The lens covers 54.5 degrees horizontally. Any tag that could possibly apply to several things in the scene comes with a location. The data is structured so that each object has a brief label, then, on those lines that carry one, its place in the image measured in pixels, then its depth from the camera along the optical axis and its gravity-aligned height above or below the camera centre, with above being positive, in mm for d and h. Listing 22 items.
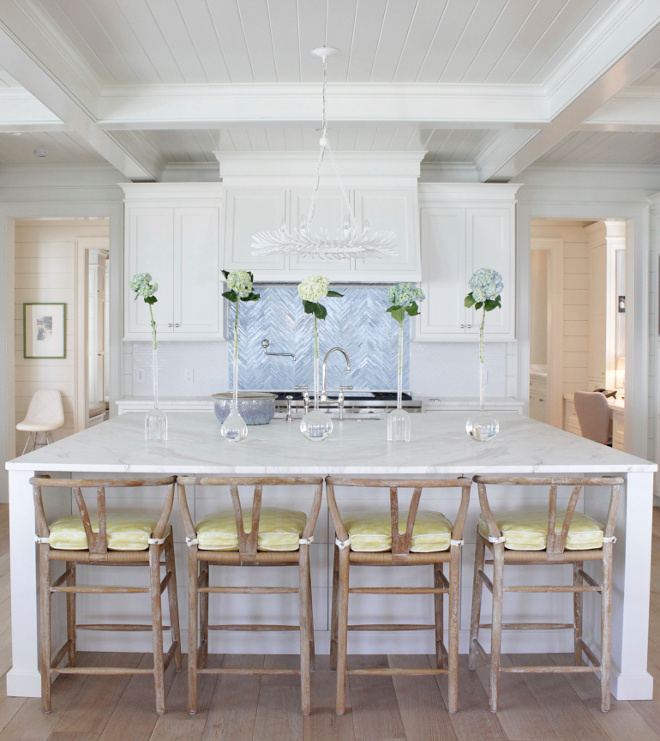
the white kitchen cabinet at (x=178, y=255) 4840 +757
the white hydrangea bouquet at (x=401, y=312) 2717 +187
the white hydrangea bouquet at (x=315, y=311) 2582 +185
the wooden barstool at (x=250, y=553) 2172 -678
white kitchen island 2277 -545
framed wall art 6762 +260
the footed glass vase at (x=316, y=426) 2715 -299
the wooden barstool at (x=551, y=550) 2221 -679
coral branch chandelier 3057 +546
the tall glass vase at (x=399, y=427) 2744 -304
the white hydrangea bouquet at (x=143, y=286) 2732 +296
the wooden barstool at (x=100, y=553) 2207 -687
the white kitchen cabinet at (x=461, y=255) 4844 +769
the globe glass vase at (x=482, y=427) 2730 -302
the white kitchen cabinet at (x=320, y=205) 4695 +1114
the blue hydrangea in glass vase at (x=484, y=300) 2703 +240
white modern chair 6414 -599
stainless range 4452 -340
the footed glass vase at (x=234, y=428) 2713 -310
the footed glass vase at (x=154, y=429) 2715 -314
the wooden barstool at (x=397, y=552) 2152 -667
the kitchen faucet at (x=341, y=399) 3378 -231
